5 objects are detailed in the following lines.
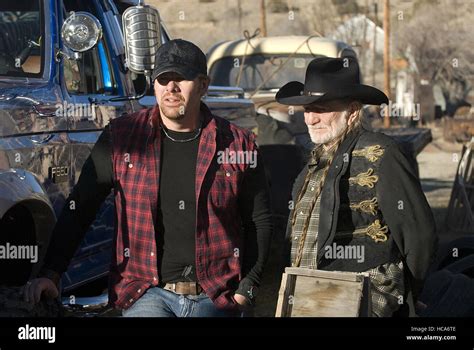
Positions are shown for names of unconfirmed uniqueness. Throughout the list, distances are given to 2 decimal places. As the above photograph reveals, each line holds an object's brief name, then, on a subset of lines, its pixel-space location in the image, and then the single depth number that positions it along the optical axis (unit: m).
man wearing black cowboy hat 4.00
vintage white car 13.30
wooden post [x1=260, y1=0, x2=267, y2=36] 27.13
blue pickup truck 4.88
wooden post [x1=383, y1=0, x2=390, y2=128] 29.27
